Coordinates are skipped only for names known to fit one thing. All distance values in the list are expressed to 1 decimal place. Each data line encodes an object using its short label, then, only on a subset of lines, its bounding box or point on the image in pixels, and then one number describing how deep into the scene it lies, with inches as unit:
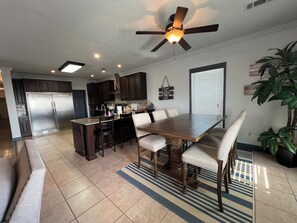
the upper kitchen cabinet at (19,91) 188.4
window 128.9
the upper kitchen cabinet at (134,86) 189.8
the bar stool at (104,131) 115.7
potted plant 78.3
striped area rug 56.8
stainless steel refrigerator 201.9
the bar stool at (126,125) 138.1
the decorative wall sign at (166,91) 168.2
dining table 64.7
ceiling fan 68.3
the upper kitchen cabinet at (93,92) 271.3
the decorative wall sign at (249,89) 111.2
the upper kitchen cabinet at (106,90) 246.1
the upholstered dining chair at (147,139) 81.4
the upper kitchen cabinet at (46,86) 195.0
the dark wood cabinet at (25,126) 191.3
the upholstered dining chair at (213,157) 56.2
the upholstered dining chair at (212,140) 77.0
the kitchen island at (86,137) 112.2
